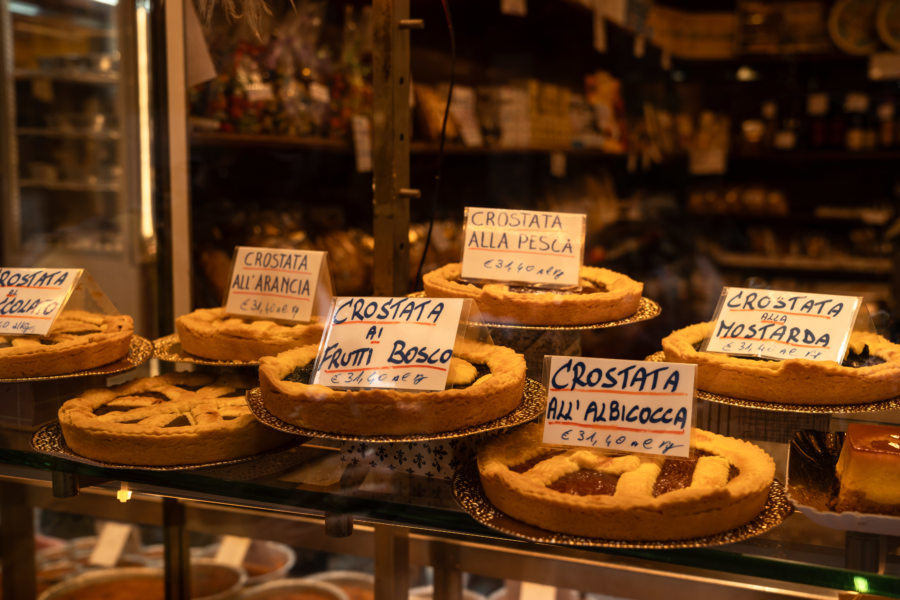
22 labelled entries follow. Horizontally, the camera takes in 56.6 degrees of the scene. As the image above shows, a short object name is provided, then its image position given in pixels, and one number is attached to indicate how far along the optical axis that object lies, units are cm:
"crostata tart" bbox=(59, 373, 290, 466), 100
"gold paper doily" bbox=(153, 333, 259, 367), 127
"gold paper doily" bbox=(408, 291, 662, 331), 124
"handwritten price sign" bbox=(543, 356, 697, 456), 91
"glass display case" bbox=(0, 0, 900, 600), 99
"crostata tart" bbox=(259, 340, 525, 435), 94
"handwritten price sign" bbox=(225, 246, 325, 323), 133
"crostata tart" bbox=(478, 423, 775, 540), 81
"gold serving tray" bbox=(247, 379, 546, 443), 94
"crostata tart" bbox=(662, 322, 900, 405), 106
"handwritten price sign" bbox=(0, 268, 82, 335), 126
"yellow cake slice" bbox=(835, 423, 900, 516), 85
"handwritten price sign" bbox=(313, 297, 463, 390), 99
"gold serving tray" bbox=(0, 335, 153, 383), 122
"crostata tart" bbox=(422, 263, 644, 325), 124
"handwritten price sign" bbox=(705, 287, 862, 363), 112
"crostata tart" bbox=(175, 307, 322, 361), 127
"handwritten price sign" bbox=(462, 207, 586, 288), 134
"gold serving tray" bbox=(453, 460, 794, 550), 81
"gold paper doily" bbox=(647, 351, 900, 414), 105
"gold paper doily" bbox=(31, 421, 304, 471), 101
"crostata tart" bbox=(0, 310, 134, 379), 120
